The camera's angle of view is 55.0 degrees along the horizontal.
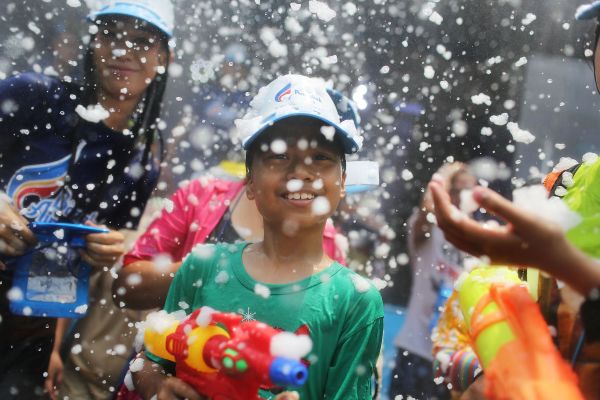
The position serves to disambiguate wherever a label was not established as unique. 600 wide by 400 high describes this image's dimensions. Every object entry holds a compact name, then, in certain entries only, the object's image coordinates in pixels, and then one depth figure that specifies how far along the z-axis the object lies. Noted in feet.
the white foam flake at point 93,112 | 7.08
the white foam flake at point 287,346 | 3.47
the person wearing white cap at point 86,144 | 6.84
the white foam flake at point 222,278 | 4.89
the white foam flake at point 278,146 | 5.05
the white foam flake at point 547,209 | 2.99
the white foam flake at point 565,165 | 4.39
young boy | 4.53
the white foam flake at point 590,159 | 4.03
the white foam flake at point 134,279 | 6.50
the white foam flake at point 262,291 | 4.69
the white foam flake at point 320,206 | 4.90
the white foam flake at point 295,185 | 4.83
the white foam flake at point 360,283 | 4.75
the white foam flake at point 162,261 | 6.37
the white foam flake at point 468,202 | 3.00
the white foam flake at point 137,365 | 4.59
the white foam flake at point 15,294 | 6.55
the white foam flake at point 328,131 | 5.08
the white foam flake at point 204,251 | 5.15
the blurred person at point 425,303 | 9.37
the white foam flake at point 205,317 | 3.92
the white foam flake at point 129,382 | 4.81
